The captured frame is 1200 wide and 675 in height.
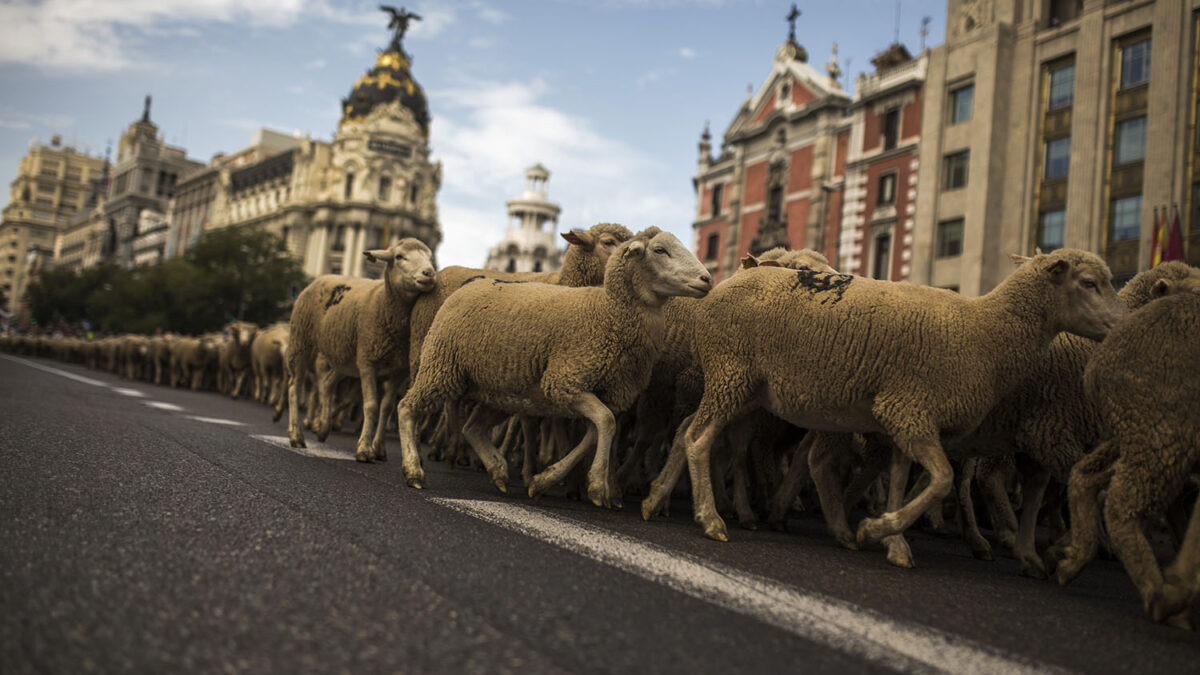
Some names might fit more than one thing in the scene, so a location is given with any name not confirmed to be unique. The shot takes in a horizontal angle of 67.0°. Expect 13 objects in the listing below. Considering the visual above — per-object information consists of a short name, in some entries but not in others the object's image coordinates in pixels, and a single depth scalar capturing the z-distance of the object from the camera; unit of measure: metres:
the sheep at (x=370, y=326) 7.47
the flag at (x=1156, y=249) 19.70
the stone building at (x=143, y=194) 124.67
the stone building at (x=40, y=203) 165.25
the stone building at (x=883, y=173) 29.77
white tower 95.88
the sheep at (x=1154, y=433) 3.44
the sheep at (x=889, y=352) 4.56
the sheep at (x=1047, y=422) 4.97
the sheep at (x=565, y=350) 5.44
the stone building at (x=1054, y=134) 21.58
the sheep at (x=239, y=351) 21.17
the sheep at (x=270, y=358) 17.72
